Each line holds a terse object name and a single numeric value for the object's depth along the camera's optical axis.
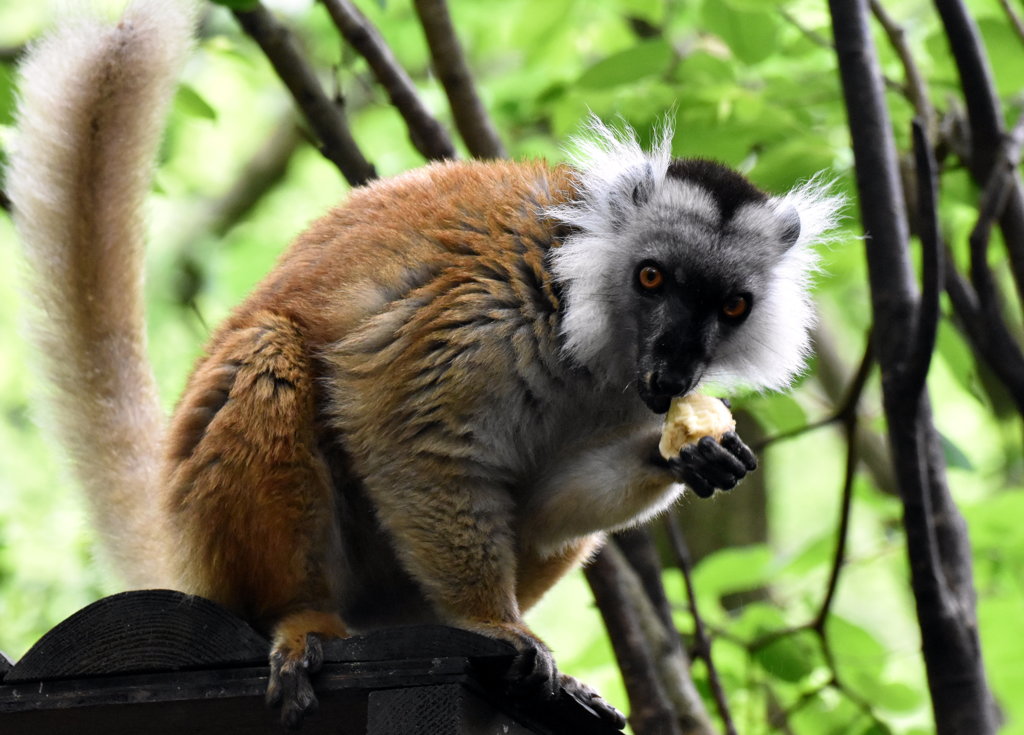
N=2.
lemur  7.92
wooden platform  6.75
